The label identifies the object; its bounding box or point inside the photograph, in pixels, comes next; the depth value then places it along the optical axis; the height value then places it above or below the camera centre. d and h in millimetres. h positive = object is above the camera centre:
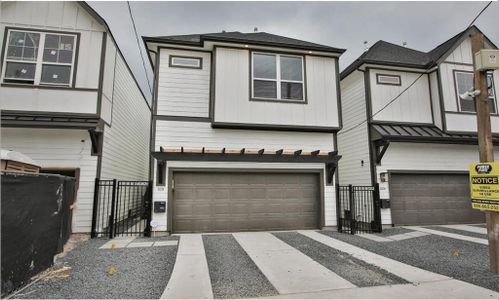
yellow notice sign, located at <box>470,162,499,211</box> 4539 +85
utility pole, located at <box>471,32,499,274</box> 4688 +1031
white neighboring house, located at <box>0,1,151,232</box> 7473 +2855
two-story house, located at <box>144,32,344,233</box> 8297 +1876
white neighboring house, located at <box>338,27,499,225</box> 9664 +2109
